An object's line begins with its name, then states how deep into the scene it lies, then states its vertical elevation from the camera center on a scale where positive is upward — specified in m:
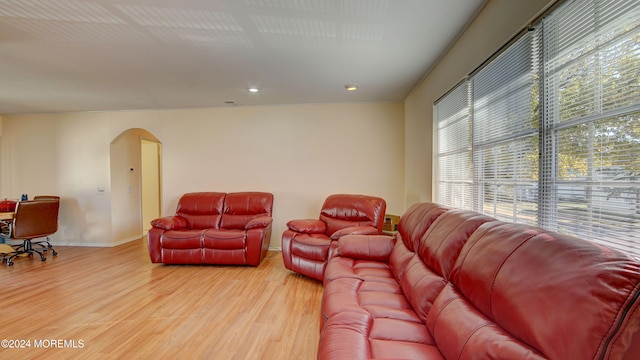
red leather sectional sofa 0.71 -0.47
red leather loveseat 3.73 -0.90
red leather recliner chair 3.16 -0.69
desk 3.87 -0.53
